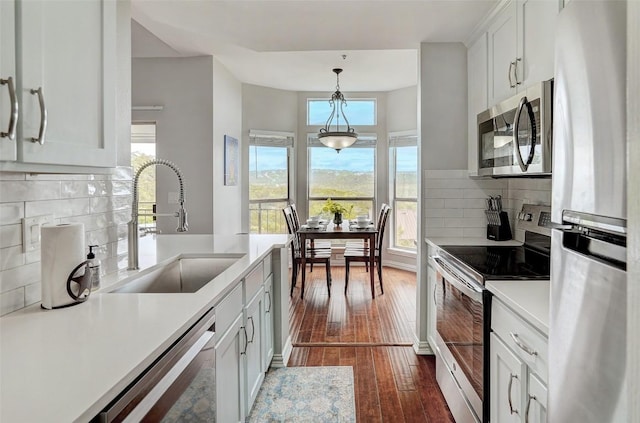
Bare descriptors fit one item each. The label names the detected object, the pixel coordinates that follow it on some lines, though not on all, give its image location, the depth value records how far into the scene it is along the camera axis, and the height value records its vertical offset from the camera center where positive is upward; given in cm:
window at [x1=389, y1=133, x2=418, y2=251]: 625 +27
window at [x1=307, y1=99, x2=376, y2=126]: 656 +150
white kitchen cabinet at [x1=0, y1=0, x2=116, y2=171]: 99 +34
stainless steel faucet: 194 -10
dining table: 481 -34
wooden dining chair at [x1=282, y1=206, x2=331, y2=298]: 491 -61
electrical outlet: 134 -9
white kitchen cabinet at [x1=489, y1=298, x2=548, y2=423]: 130 -58
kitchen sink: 230 -38
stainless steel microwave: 184 +37
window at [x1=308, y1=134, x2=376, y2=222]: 663 +44
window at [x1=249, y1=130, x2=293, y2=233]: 596 +39
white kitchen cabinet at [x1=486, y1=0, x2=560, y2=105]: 193 +86
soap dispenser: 150 -24
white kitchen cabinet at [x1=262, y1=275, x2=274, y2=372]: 263 -79
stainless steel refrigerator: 72 -3
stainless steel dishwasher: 89 -47
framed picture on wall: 488 +55
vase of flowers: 537 -8
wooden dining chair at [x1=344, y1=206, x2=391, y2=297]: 498 -60
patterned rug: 235 -119
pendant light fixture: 496 +83
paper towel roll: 134 -19
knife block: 296 -16
